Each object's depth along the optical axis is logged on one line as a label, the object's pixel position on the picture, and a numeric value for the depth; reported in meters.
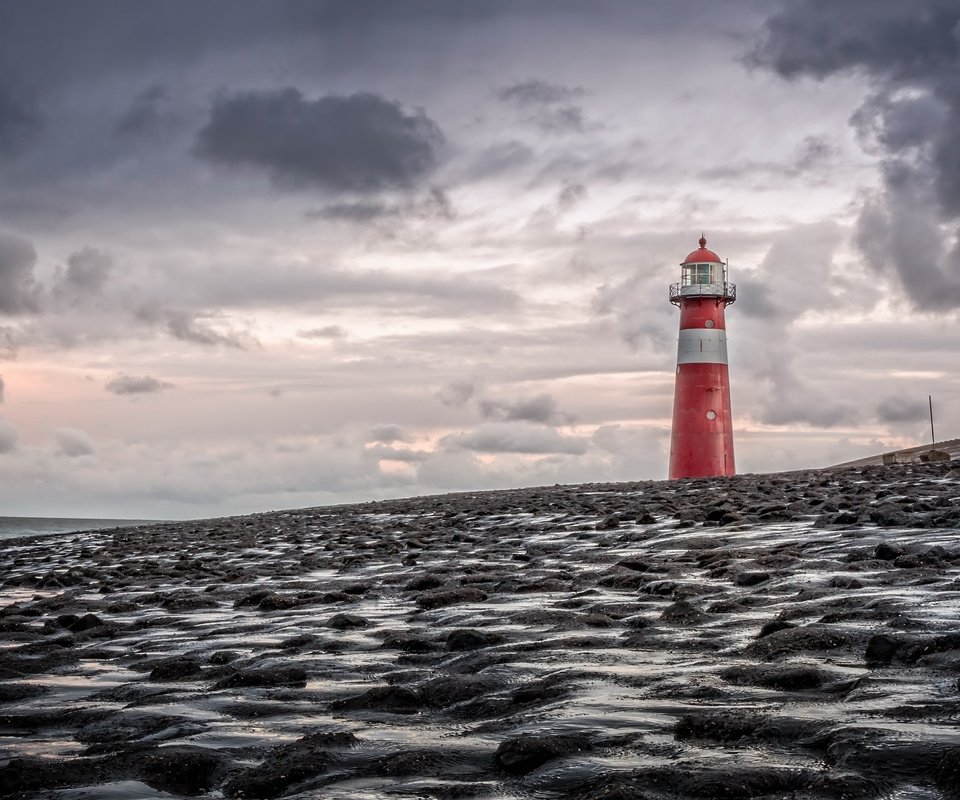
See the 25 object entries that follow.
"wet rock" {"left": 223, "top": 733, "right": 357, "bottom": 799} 4.04
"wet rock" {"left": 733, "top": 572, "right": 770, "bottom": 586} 8.84
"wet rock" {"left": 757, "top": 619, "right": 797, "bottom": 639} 6.44
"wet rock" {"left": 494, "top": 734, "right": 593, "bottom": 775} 4.07
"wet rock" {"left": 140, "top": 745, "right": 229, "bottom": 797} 4.20
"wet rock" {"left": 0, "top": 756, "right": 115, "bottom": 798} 4.18
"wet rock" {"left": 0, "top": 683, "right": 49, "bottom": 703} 6.46
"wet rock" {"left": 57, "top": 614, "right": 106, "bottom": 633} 9.62
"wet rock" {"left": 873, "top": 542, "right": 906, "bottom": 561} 9.43
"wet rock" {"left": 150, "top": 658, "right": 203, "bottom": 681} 6.88
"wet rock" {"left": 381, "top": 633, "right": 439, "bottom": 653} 7.21
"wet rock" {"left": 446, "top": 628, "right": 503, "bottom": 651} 7.04
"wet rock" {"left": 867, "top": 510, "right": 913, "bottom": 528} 12.29
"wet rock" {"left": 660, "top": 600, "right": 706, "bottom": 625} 7.36
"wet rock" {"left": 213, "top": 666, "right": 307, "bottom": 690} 6.32
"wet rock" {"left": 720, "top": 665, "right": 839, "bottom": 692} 5.12
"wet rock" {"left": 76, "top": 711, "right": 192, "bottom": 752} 5.15
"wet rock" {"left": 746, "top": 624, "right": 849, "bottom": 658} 5.94
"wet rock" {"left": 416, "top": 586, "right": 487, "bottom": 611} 9.45
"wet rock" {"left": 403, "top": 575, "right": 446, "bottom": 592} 10.75
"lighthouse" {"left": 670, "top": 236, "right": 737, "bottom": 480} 42.38
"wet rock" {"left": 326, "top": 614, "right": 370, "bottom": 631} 8.44
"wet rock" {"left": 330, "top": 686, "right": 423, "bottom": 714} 5.43
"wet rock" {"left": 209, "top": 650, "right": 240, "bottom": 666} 7.29
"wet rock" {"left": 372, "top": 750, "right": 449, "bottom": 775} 4.14
